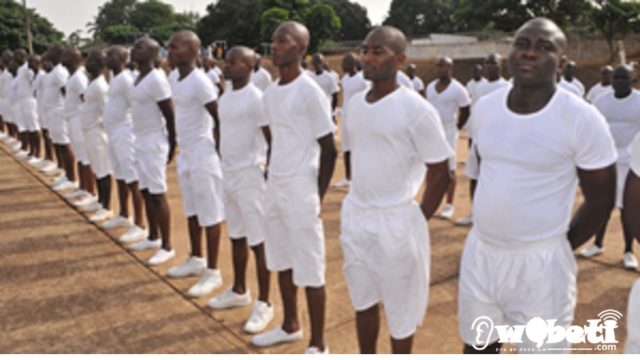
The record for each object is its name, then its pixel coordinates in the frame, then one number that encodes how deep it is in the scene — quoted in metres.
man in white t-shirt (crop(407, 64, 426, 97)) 10.53
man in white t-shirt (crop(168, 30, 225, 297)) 4.54
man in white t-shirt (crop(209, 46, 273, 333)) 3.96
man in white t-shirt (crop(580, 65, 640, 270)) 5.11
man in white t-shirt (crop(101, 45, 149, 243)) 5.75
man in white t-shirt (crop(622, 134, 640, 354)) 2.05
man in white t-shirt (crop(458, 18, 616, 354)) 2.10
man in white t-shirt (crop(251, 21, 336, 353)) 3.31
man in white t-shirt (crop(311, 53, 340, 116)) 9.10
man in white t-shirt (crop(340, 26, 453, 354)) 2.66
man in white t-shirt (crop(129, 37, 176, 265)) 5.14
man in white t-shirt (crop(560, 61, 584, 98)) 7.84
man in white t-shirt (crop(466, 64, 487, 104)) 8.61
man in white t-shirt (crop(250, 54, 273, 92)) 10.05
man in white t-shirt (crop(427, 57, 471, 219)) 7.08
